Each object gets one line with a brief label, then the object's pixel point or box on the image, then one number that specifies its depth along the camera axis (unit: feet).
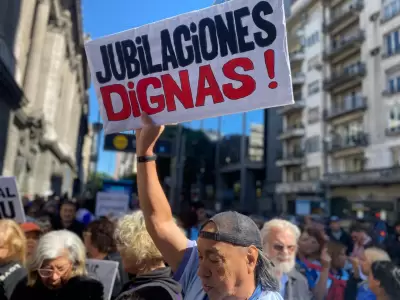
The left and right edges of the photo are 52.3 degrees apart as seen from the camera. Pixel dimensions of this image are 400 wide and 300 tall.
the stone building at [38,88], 44.52
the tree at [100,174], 360.38
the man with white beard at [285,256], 9.92
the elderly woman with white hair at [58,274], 8.44
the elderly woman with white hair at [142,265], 6.88
